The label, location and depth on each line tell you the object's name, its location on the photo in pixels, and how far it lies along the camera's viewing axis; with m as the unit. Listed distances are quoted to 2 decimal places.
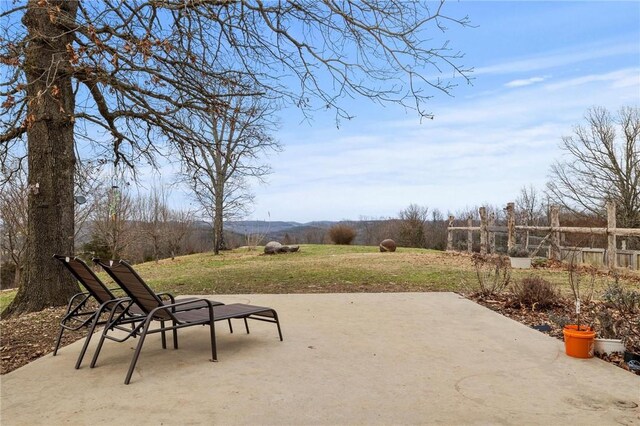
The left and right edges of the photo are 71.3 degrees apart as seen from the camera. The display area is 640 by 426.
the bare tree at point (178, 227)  22.23
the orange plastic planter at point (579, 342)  3.75
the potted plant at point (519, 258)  13.15
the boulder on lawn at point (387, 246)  19.56
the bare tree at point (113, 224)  18.83
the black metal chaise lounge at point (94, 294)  3.84
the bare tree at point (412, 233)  27.69
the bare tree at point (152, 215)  21.59
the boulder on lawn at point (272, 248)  19.27
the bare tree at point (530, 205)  30.77
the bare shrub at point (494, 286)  7.00
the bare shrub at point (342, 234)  26.22
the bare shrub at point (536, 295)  6.01
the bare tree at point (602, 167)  22.98
